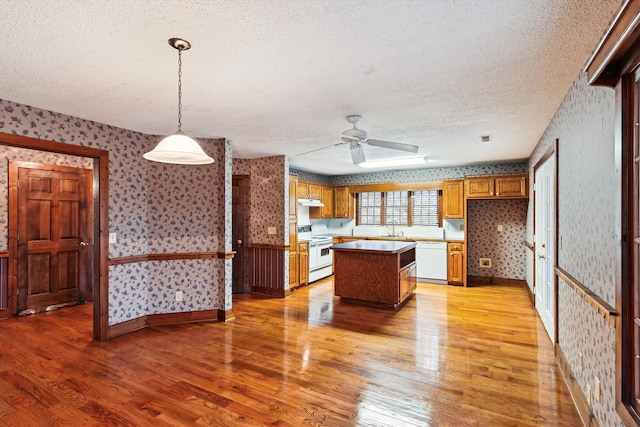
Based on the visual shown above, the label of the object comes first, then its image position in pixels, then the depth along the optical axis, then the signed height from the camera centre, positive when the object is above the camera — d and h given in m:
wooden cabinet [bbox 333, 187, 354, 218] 7.61 +0.30
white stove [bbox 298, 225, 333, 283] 6.42 -0.82
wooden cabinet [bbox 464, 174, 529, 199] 5.62 +0.54
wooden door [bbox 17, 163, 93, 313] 4.45 -0.32
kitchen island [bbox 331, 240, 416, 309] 4.56 -0.88
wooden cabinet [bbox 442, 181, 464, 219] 6.20 +0.33
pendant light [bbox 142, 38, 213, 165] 1.93 +0.41
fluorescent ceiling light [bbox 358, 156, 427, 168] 5.41 +0.96
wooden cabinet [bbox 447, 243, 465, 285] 6.09 -0.91
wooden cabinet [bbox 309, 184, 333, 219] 7.25 +0.19
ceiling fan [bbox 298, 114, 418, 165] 3.26 +0.78
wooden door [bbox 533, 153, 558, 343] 3.24 -0.32
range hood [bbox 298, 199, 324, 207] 6.51 +0.27
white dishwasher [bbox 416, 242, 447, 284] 6.27 -0.92
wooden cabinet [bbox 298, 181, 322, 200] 6.50 +0.53
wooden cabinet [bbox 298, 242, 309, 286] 5.99 -0.92
